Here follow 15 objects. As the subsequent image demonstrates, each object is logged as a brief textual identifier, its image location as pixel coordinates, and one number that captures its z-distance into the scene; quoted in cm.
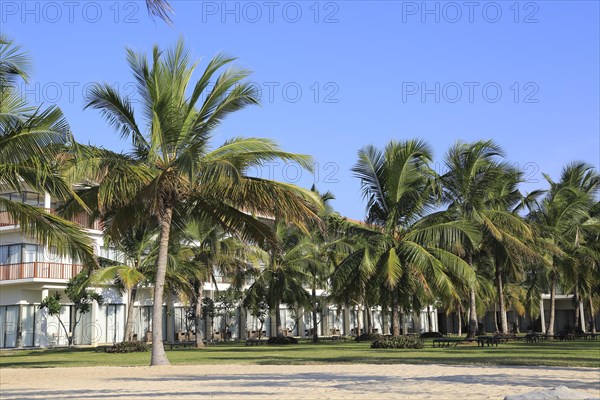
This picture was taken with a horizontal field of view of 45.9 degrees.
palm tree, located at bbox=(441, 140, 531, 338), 2978
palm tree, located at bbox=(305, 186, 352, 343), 3733
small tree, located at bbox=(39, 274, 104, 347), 3625
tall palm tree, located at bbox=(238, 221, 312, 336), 3772
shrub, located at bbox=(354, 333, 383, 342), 4112
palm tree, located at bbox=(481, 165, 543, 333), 2995
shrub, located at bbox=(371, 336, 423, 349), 2570
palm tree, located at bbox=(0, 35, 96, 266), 1463
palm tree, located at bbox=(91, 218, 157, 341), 2853
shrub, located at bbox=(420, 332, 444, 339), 4916
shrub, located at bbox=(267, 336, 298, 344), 3791
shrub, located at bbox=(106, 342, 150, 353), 2798
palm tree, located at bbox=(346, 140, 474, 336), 2442
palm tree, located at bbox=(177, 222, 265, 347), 3369
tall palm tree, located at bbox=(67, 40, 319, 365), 1789
